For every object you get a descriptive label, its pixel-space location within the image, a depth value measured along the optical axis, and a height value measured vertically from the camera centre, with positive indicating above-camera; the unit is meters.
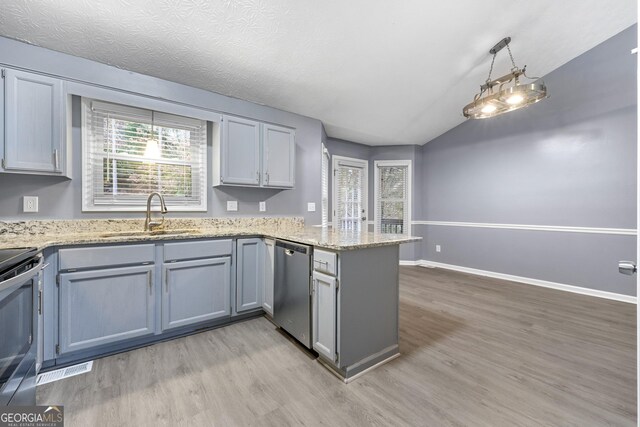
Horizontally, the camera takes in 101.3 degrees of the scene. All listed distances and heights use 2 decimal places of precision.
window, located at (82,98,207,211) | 2.39 +0.55
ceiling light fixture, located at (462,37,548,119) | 2.59 +1.19
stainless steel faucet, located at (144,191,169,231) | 2.42 -0.07
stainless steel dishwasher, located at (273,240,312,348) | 2.01 -0.64
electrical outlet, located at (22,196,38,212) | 2.09 +0.07
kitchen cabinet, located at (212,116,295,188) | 2.78 +0.65
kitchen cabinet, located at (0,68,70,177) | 1.87 +0.66
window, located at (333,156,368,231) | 4.99 +0.39
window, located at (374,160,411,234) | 5.33 +0.32
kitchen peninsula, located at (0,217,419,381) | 1.75 -0.57
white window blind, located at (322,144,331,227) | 4.16 +0.47
